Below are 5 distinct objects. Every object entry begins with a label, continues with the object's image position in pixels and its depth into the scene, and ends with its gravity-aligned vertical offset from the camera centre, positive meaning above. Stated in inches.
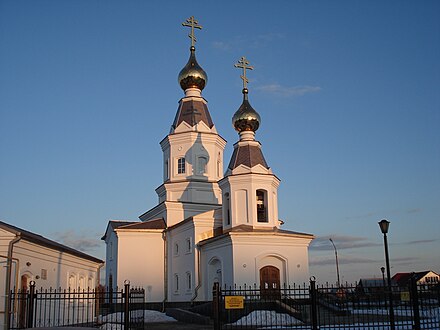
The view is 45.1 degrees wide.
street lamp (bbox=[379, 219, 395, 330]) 687.1 +45.6
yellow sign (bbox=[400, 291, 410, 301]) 577.2 -30.4
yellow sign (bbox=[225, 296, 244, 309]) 550.6 -32.6
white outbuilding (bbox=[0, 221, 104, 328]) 677.9 +13.2
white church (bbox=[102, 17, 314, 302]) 1101.1 +105.7
